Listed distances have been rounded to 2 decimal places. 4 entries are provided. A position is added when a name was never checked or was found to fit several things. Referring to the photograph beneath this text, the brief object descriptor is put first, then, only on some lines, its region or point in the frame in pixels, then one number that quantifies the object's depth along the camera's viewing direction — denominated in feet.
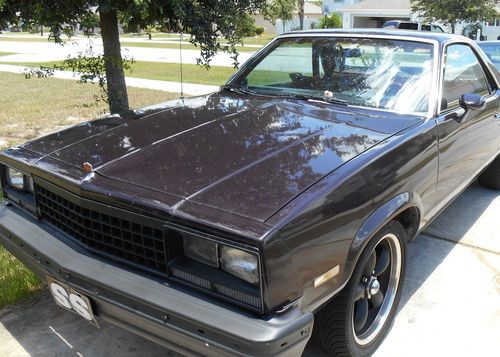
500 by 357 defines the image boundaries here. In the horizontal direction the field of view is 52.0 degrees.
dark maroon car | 6.40
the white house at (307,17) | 167.59
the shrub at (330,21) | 141.49
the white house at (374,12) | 125.29
